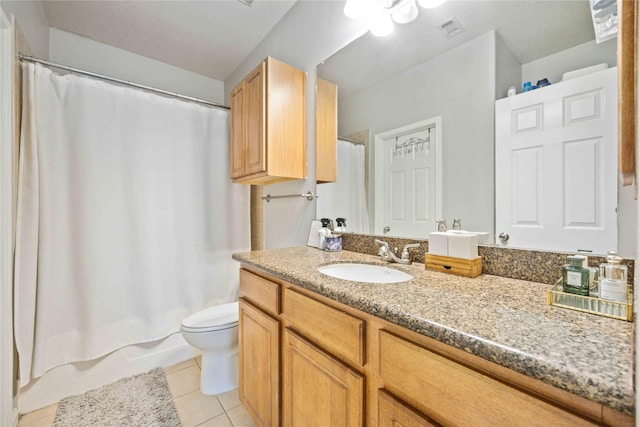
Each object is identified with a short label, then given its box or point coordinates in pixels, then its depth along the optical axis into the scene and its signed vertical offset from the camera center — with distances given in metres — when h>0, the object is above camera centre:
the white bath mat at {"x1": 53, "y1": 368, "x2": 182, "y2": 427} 1.41 -1.10
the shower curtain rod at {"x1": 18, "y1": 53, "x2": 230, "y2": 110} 1.49 +0.86
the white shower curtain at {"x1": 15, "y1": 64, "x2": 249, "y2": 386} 1.52 -0.04
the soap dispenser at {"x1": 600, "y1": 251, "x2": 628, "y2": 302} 0.60 -0.17
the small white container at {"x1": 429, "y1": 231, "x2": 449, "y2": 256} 0.99 -0.13
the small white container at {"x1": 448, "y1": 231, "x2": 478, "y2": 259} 0.93 -0.13
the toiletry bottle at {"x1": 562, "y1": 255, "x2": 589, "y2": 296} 0.65 -0.17
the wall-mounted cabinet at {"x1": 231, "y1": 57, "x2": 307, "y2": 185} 1.61 +0.56
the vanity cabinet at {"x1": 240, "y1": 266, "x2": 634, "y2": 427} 0.45 -0.39
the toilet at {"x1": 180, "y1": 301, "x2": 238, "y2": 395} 1.57 -0.82
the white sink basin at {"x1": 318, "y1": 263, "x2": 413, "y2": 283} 1.15 -0.27
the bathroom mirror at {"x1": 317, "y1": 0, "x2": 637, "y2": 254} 0.83 +0.52
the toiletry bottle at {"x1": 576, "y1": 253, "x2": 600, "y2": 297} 0.65 -0.19
